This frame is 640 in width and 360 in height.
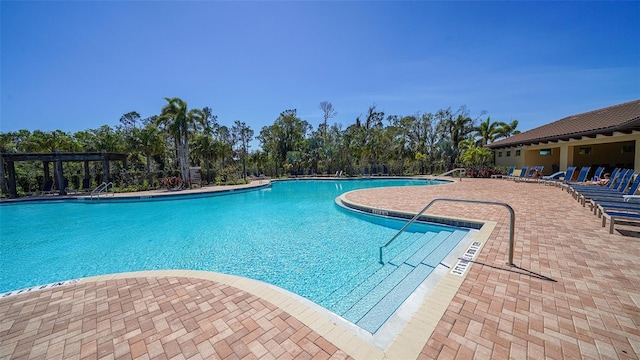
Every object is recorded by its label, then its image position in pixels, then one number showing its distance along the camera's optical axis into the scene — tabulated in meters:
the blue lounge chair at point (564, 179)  12.06
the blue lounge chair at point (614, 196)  5.76
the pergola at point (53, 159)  14.45
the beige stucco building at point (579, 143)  12.01
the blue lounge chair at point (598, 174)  10.60
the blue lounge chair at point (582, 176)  11.29
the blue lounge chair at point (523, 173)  15.48
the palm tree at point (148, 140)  18.53
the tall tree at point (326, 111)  34.81
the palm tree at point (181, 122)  16.49
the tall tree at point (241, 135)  33.78
